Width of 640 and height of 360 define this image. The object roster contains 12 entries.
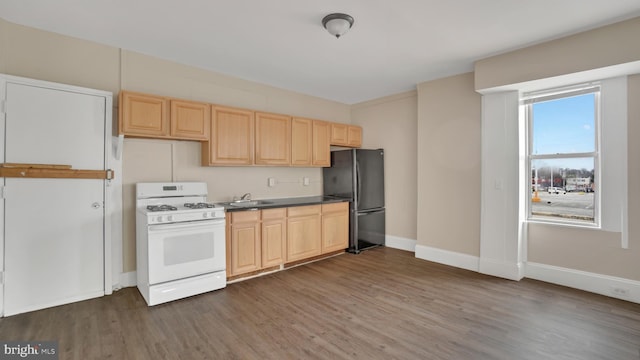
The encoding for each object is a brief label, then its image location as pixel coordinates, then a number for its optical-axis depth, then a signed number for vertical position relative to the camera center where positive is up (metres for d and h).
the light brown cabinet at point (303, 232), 4.15 -0.76
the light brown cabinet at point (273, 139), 4.18 +0.60
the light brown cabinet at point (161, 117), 3.14 +0.71
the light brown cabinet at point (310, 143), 4.61 +0.60
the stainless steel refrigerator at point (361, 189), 4.91 -0.16
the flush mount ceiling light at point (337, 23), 2.60 +1.39
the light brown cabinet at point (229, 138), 3.74 +0.55
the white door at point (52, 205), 2.71 -0.24
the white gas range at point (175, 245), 2.96 -0.69
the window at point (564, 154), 3.32 +0.31
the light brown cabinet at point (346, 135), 5.21 +0.82
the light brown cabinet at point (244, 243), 3.58 -0.78
